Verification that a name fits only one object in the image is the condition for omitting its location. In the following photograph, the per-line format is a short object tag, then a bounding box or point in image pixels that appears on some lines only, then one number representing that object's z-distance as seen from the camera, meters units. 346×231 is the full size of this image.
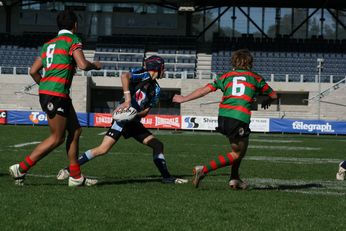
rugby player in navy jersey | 16.83
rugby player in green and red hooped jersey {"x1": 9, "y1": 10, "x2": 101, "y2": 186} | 14.77
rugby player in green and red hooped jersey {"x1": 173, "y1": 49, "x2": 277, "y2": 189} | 15.23
